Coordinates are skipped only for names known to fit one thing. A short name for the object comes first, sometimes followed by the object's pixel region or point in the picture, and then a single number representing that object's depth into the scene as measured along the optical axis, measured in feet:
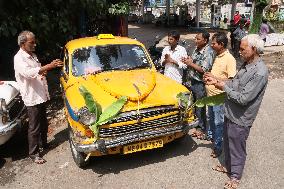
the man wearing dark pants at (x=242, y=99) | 13.12
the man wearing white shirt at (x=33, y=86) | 17.06
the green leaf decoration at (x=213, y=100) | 16.06
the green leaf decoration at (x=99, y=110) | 15.03
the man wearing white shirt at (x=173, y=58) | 20.65
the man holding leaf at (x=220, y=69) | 16.25
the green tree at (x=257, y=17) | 57.36
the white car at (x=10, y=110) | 17.47
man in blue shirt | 17.92
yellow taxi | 15.39
